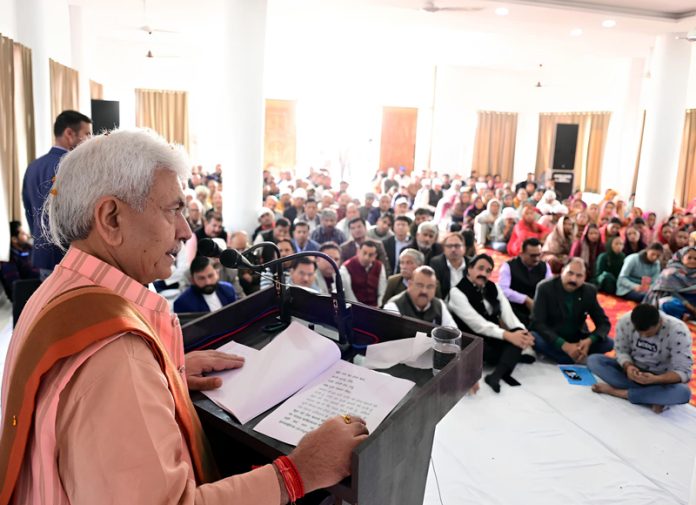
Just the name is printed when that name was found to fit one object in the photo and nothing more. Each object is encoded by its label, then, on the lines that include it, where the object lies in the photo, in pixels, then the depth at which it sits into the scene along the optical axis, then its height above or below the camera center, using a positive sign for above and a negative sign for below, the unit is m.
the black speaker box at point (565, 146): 12.10 +0.68
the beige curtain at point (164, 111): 10.72 +0.92
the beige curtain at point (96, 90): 9.21 +1.15
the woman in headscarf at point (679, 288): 4.86 -1.01
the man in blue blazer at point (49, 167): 2.52 -0.08
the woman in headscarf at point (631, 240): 6.21 -0.74
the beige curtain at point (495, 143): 12.80 +0.70
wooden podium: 0.81 -0.42
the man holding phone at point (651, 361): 3.17 -1.15
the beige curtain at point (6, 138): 4.33 +0.09
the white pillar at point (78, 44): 7.30 +1.51
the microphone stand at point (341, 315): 1.16 -0.34
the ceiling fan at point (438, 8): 6.11 +1.91
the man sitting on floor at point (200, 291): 3.40 -0.88
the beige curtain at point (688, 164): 9.42 +0.31
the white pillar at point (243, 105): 5.30 +0.56
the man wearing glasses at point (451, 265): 4.31 -0.80
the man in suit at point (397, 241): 5.34 -0.77
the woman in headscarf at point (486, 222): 8.23 -0.81
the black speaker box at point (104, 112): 8.02 +0.64
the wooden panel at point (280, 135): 12.21 +0.63
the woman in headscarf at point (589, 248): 6.05 -0.84
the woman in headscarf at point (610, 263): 5.82 -0.97
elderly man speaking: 0.67 -0.31
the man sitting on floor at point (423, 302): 3.34 -0.87
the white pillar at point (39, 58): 4.86 +0.90
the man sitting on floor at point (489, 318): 3.60 -1.08
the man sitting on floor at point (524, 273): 4.64 -0.90
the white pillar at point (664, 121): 7.06 +0.80
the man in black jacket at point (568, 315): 3.93 -1.07
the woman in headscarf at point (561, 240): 6.29 -0.79
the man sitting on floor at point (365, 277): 4.25 -0.91
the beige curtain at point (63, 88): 5.82 +0.77
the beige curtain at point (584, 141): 11.67 +0.80
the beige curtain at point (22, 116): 4.64 +0.30
